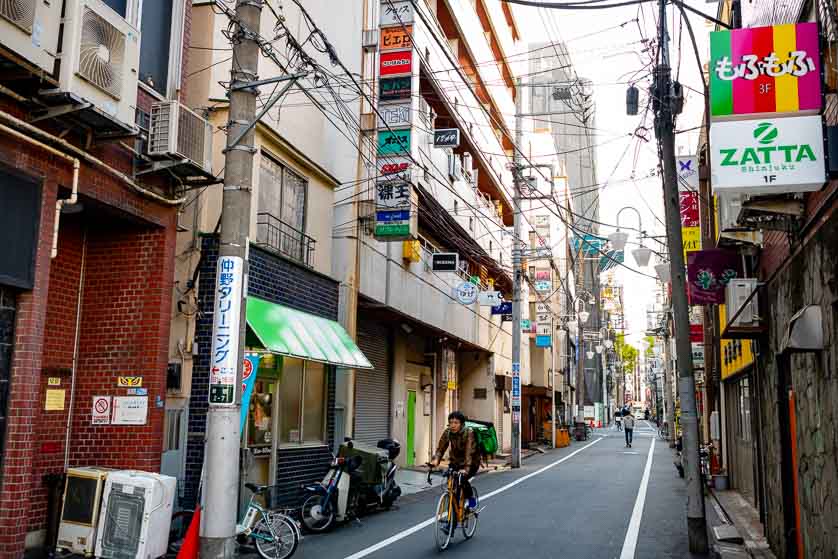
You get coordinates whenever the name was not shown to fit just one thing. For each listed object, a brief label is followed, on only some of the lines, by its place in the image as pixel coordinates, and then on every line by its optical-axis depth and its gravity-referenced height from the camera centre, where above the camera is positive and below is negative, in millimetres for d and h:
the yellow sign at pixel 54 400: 9952 -15
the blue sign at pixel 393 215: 17748 +4283
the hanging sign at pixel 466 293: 26172 +3728
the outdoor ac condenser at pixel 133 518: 8641 -1318
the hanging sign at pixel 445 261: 24406 +4455
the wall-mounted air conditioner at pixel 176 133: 10031 +3499
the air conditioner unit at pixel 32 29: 7512 +3666
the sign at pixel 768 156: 7082 +2344
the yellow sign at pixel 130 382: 10383 +236
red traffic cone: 7617 -1385
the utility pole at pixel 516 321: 28391 +3109
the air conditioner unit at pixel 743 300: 11289 +1553
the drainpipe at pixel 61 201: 8383 +2306
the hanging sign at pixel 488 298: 27969 +3788
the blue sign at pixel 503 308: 32219 +4003
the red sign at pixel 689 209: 21375 +5425
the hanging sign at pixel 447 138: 22328 +7658
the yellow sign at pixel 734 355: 15303 +1170
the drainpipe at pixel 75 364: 10266 +471
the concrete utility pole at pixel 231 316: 7457 +863
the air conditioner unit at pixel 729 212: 10203 +2768
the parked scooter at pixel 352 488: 12039 -1427
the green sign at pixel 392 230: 17719 +3940
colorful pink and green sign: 7219 +3204
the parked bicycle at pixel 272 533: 9539 -1606
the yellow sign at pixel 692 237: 21531 +4699
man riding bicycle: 11328 -670
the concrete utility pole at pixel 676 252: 11633 +2344
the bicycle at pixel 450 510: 10688 -1493
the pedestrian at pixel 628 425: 41219 -1001
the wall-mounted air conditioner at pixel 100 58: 8312 +3823
